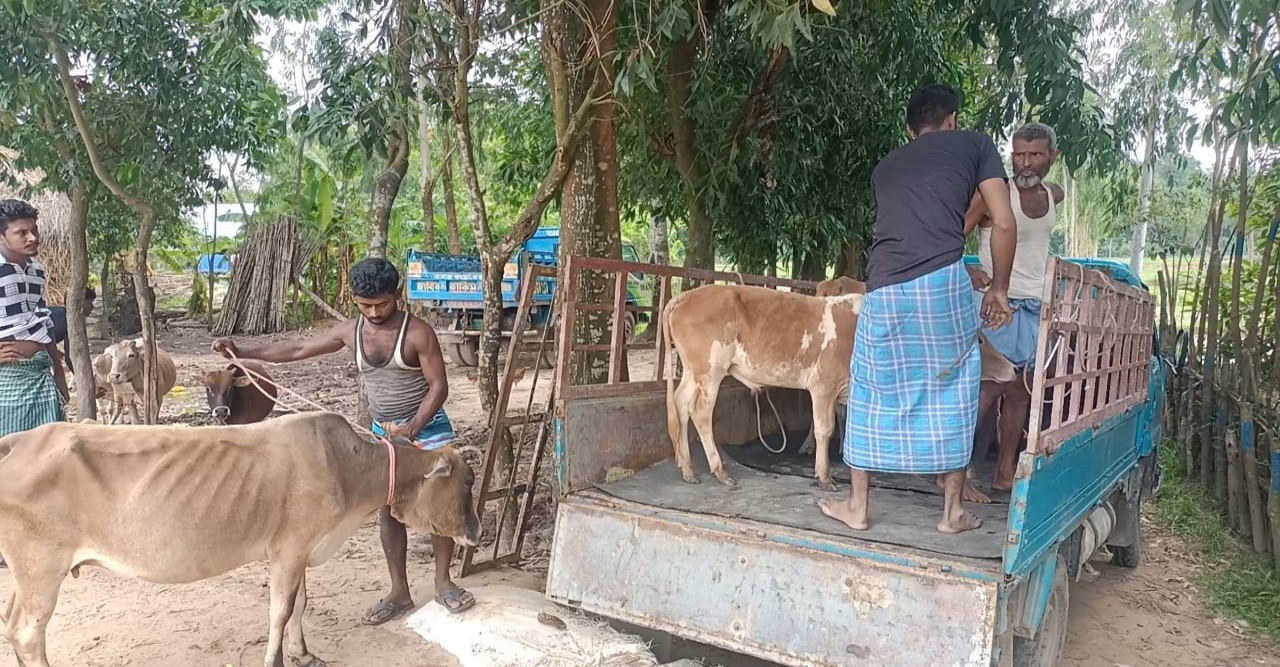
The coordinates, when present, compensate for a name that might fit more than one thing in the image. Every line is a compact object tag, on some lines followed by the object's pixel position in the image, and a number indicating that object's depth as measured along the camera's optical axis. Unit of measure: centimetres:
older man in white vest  404
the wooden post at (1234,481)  577
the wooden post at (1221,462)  627
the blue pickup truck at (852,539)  283
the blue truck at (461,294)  1352
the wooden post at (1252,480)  548
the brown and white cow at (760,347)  412
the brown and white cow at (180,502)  296
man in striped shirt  421
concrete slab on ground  352
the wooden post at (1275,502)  510
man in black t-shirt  320
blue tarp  2418
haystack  1459
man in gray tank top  383
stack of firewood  1708
